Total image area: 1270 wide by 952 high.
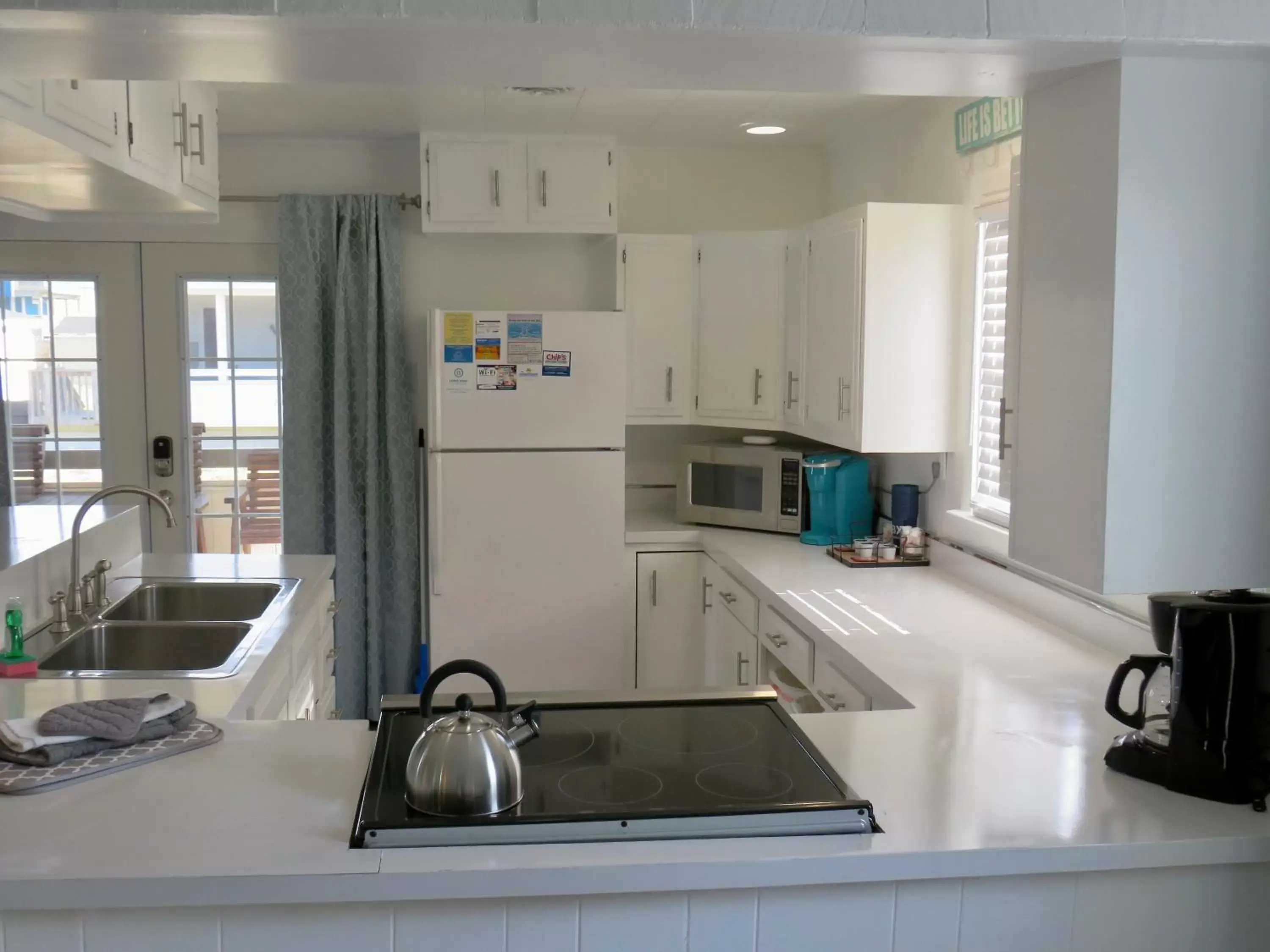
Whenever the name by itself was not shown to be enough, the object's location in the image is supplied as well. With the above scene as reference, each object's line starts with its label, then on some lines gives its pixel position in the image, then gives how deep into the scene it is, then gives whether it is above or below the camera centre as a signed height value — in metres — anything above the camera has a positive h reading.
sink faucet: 2.66 -0.36
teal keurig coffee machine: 4.14 -0.40
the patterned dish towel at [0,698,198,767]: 1.74 -0.57
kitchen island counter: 1.45 -0.61
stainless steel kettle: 1.57 -0.53
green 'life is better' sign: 3.07 +0.75
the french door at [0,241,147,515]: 4.62 +0.05
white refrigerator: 4.27 -0.40
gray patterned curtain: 4.60 -0.18
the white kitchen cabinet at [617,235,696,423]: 4.52 +0.25
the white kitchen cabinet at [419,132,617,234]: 4.44 +0.78
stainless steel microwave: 4.30 -0.39
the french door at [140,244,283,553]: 4.71 -0.05
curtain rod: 4.65 +0.74
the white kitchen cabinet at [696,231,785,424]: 4.35 +0.24
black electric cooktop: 1.55 -0.59
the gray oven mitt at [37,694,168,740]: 1.79 -0.54
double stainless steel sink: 2.55 -0.61
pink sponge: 2.27 -0.57
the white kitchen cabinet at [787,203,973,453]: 3.53 +0.20
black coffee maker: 1.66 -0.45
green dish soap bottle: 2.30 -0.51
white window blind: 3.35 +0.06
